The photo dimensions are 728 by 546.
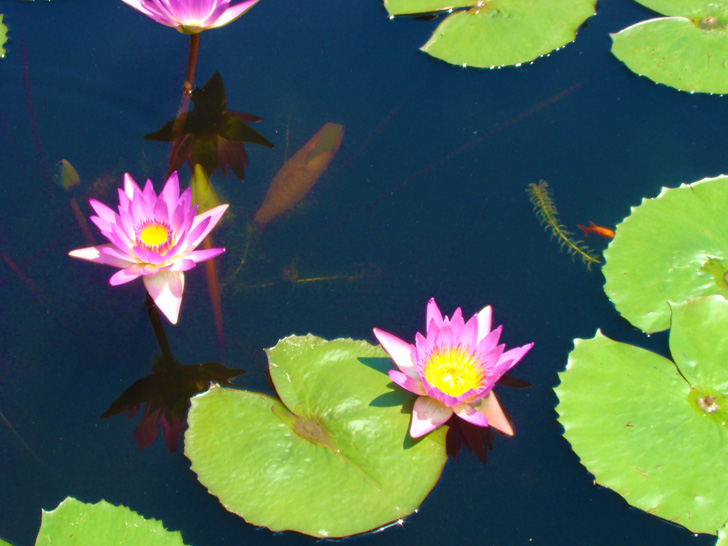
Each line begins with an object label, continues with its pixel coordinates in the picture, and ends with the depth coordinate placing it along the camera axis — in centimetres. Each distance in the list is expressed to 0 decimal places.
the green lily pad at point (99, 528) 174
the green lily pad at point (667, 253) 230
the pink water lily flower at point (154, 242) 218
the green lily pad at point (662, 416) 186
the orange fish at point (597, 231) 264
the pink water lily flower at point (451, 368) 199
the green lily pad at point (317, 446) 187
